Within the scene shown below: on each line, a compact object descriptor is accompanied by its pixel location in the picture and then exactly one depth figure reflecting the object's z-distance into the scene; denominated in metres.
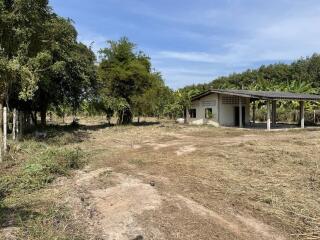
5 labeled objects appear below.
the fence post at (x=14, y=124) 11.65
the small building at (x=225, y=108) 20.12
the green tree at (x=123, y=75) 20.72
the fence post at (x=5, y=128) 8.90
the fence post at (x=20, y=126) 12.73
